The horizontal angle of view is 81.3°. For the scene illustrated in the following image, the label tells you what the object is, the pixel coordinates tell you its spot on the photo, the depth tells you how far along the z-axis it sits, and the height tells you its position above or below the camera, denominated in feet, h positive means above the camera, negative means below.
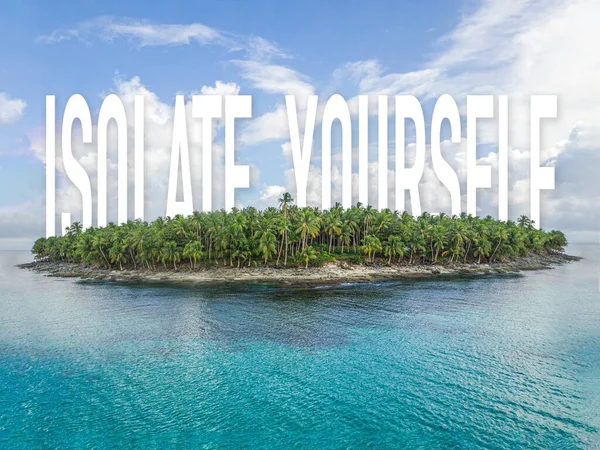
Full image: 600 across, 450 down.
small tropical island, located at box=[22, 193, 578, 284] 298.97 -23.98
